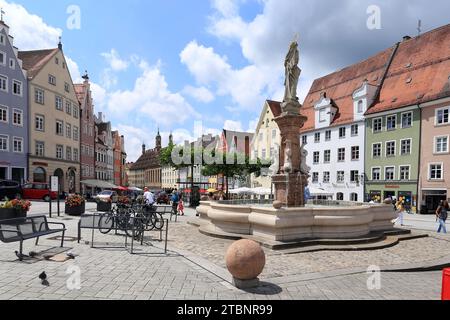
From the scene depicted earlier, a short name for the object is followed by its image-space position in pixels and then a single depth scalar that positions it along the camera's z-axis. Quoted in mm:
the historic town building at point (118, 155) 73700
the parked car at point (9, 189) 26492
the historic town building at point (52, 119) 37562
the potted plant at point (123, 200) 17375
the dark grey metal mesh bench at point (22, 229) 7006
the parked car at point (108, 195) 30212
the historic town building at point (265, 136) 53656
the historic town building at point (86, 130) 49469
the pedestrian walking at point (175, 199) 20322
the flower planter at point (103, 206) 19109
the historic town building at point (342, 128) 38906
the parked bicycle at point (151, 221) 11939
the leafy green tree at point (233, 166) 36094
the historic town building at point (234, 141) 68625
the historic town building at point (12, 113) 33594
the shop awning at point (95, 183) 46594
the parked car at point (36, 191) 28691
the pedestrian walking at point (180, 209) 21078
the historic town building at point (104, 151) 58384
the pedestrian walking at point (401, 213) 18073
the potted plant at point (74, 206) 17297
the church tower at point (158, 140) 145875
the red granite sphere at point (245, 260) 5594
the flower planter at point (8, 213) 11750
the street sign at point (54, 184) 16434
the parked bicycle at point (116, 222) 9555
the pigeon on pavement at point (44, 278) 5461
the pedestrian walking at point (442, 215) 15086
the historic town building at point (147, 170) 132500
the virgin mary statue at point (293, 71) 13664
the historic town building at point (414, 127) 30781
